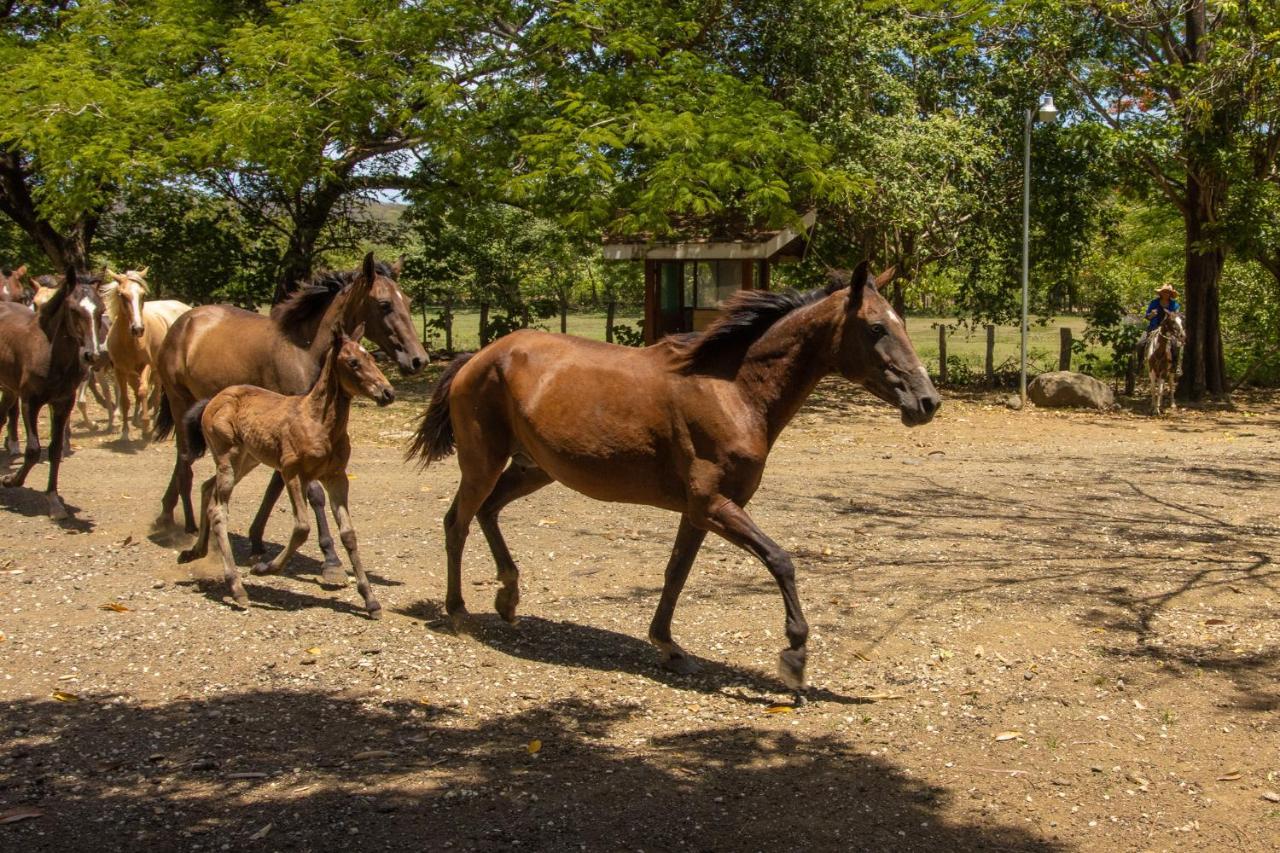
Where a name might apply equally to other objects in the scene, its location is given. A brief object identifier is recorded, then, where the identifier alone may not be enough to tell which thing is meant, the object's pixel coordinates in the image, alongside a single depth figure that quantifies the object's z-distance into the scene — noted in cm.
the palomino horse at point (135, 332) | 1316
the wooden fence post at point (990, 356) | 2226
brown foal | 738
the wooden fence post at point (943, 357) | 2281
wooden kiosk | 2050
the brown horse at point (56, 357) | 1065
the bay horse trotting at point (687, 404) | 607
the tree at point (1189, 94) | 1806
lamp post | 1813
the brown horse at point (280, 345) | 836
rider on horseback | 1975
